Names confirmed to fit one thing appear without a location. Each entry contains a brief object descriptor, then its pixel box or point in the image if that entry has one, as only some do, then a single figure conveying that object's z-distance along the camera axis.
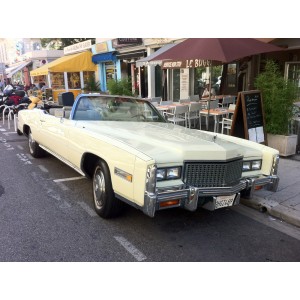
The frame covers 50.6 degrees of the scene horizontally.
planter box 6.65
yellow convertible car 3.27
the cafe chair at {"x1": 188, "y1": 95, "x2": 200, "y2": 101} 11.32
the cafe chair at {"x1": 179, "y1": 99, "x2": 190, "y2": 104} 10.76
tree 36.94
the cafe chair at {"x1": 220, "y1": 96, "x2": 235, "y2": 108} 10.29
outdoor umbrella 6.45
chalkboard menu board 6.27
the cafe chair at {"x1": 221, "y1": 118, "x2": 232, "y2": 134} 7.85
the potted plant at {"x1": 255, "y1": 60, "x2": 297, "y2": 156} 6.56
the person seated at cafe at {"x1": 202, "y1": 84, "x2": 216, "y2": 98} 12.62
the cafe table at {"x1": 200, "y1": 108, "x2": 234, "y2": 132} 8.42
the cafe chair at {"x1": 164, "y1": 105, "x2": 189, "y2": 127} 8.93
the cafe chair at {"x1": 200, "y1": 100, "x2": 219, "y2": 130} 9.43
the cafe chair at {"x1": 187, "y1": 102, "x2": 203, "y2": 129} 9.30
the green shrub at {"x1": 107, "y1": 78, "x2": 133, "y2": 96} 13.02
